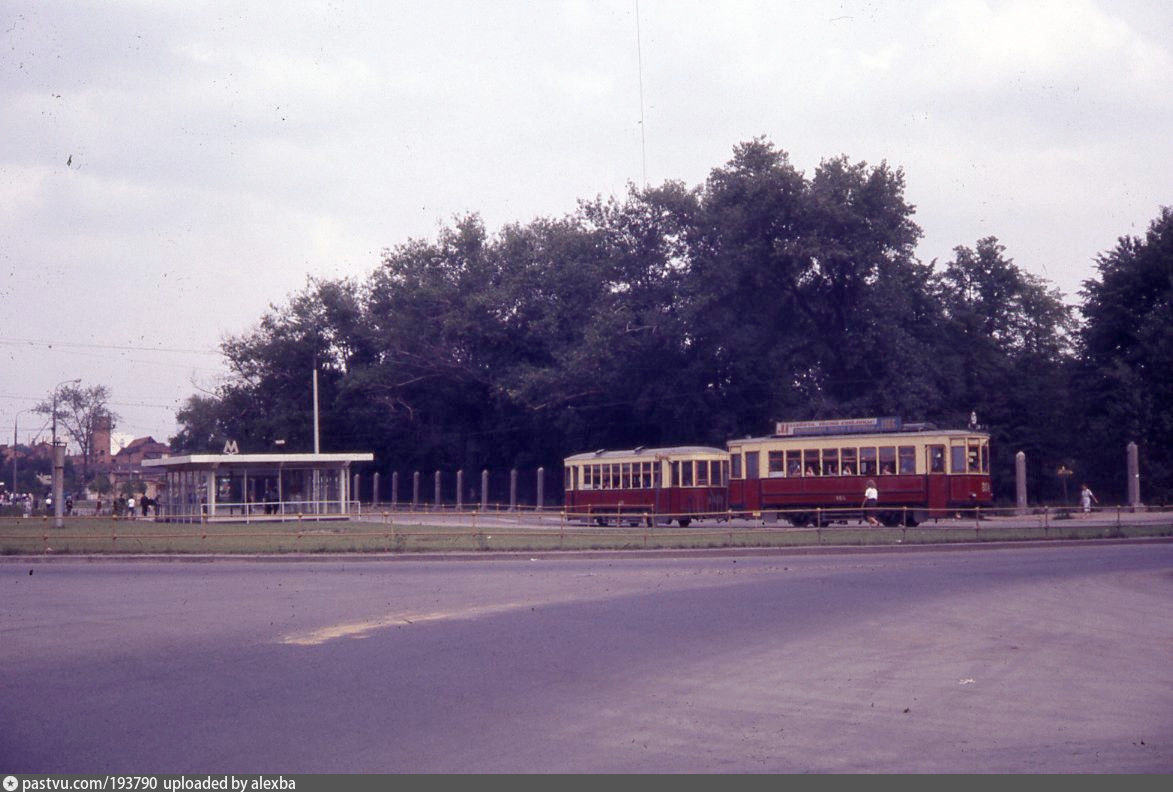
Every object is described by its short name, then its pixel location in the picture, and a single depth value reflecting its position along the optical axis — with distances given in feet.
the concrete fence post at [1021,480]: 145.59
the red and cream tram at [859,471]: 134.21
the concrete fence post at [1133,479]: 146.00
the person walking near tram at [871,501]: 128.98
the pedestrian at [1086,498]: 159.28
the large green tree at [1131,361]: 187.42
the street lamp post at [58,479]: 149.86
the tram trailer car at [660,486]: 157.58
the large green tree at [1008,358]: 218.38
